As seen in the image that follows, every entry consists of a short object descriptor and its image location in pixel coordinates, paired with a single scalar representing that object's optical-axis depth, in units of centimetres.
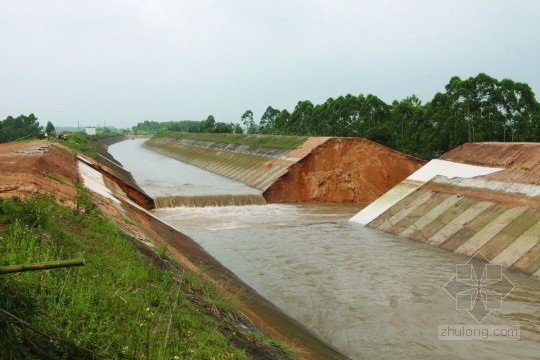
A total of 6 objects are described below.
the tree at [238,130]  7596
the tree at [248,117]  8745
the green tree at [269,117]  7656
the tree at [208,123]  8452
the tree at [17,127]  6750
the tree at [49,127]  6342
